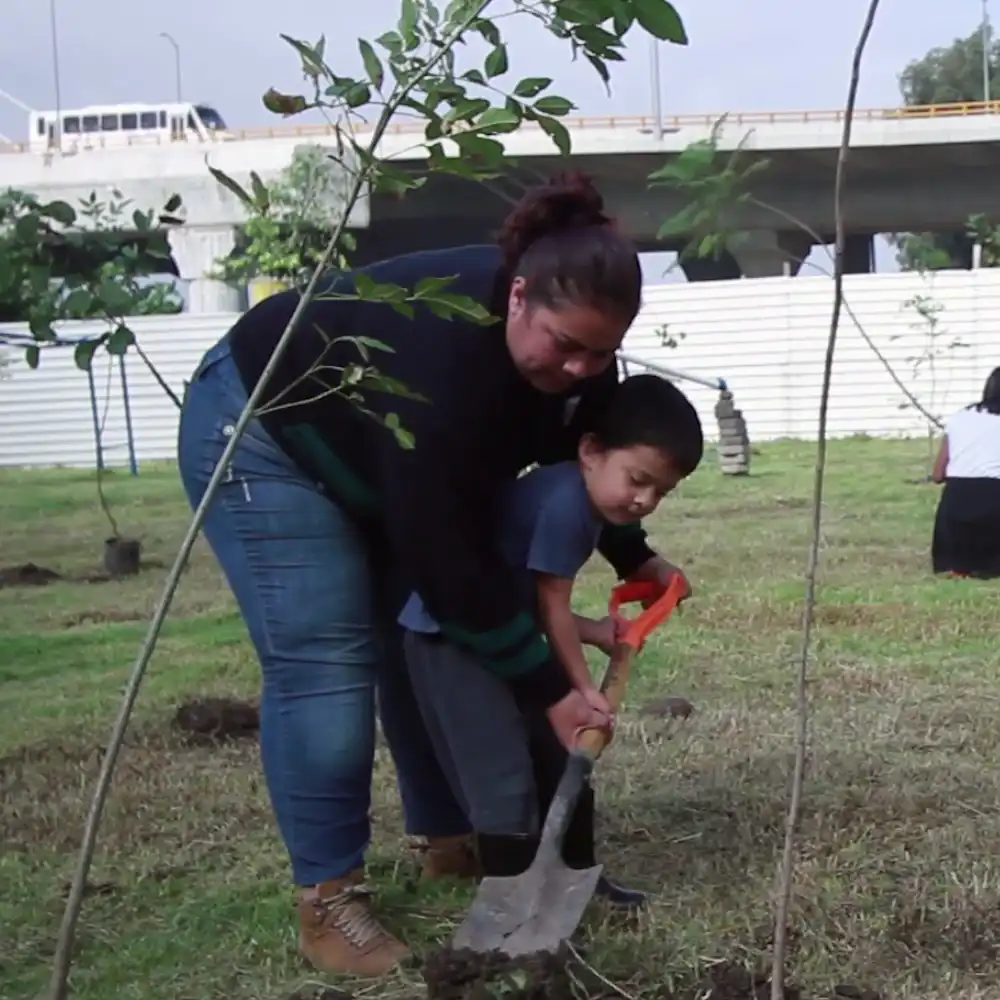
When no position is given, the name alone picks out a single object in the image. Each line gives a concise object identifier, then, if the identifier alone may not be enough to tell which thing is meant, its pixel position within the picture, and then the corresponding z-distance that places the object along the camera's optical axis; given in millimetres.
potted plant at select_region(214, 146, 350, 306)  11500
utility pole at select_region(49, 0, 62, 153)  30056
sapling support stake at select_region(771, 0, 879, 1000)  1577
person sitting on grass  6129
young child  2238
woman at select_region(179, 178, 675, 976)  2031
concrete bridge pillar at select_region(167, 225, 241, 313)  23500
